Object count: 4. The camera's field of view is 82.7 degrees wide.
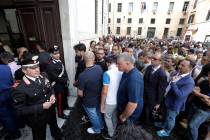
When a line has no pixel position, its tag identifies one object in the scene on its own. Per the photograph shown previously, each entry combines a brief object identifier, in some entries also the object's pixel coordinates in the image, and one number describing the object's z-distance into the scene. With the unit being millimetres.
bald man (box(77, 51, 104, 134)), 2268
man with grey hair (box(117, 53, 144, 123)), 1823
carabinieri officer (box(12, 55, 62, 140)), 1699
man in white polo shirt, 2246
